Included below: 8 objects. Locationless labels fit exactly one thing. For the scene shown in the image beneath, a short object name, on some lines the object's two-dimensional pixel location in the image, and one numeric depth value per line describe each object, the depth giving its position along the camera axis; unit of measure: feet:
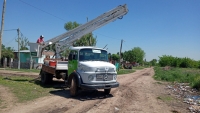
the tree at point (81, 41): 137.07
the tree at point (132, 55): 312.50
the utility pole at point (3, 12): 46.42
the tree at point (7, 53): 110.83
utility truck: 27.50
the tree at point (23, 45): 185.47
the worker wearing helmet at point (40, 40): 45.49
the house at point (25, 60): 99.19
